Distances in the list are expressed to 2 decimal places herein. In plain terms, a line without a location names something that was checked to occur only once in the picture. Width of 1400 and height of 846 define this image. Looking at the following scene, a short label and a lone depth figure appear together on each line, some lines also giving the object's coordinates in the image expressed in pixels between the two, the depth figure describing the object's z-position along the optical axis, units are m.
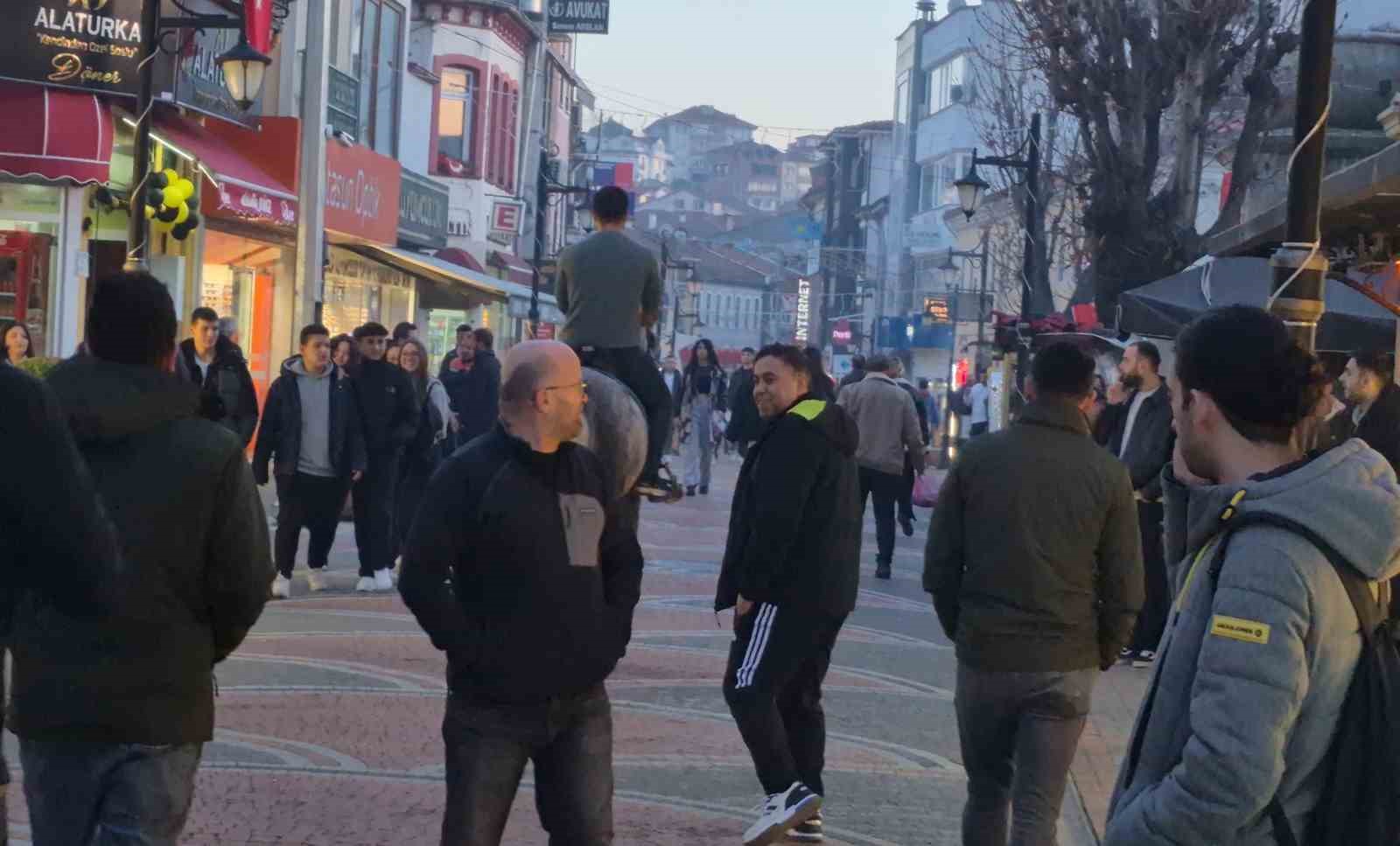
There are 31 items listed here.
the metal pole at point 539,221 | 39.16
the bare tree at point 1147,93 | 22.69
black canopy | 17.48
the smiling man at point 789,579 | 7.70
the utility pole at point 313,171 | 26.30
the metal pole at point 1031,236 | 30.56
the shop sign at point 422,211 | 36.03
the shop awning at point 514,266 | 48.25
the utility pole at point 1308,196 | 7.56
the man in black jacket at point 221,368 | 14.35
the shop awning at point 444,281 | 32.19
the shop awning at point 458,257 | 41.50
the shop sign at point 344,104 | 28.45
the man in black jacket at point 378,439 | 15.33
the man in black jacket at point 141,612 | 4.84
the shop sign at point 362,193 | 28.67
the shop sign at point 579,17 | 56.47
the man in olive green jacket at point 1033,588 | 6.39
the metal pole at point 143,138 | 16.92
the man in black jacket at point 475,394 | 19.97
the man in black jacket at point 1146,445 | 12.34
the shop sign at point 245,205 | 22.86
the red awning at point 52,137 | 18.91
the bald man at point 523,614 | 5.27
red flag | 23.83
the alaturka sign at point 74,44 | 19.27
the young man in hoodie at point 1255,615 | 3.37
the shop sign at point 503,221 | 46.00
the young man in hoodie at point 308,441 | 14.73
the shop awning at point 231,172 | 22.30
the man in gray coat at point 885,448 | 19.08
